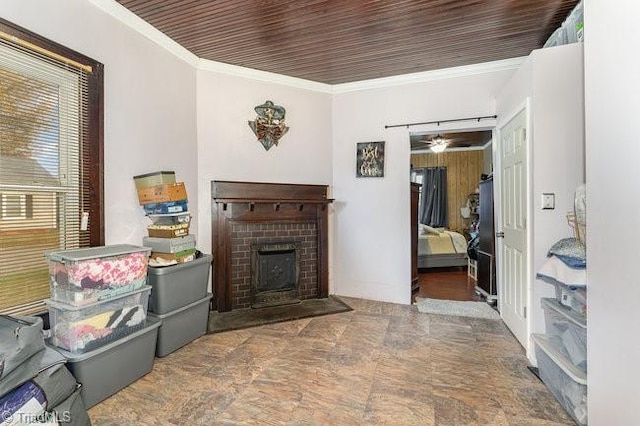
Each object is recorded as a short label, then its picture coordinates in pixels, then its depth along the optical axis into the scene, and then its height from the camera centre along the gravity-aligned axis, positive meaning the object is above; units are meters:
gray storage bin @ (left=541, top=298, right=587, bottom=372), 1.73 -0.72
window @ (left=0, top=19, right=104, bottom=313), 1.76 +0.33
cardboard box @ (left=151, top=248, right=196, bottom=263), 2.42 -0.35
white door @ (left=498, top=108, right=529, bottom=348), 2.56 -0.15
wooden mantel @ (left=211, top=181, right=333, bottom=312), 3.38 -0.01
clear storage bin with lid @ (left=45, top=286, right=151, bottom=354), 1.75 -0.65
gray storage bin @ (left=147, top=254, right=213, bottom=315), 2.32 -0.57
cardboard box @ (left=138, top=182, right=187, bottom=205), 2.48 +0.14
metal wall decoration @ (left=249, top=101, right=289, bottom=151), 3.63 +1.00
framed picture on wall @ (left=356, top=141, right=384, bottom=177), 3.86 +0.63
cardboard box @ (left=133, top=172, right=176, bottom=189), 2.47 +0.26
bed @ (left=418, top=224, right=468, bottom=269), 5.76 -0.74
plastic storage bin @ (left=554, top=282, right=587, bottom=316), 1.76 -0.51
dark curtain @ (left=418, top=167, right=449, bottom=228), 7.85 +0.33
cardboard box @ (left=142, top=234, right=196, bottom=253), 2.42 -0.25
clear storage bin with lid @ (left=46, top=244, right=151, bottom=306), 1.76 -0.37
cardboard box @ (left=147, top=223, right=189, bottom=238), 2.49 -0.16
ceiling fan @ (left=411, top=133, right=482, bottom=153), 5.57 +1.44
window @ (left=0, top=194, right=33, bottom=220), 1.74 +0.03
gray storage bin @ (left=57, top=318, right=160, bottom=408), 1.74 -0.92
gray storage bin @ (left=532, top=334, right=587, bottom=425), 1.66 -0.97
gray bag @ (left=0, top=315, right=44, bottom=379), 1.29 -0.56
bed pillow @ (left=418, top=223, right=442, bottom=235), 6.12 -0.40
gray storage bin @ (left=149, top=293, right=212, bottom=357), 2.41 -0.93
